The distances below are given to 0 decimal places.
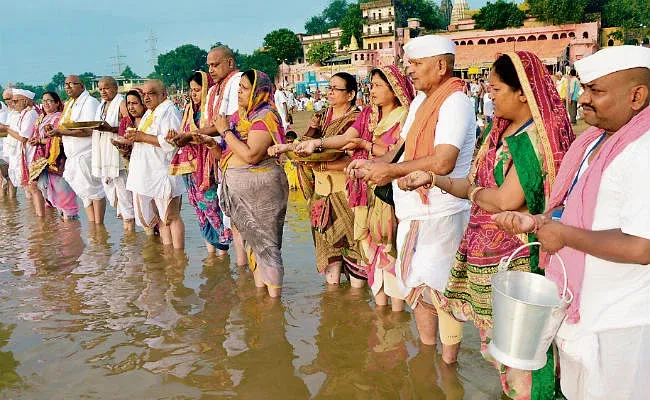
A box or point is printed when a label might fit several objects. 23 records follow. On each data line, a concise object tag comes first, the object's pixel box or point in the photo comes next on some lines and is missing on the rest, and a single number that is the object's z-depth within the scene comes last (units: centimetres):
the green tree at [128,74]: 13925
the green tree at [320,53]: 6925
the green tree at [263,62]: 7138
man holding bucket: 172
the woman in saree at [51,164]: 742
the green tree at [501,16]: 6066
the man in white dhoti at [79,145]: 708
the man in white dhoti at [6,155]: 878
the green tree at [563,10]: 5322
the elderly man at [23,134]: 809
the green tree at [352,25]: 7312
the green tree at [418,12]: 7119
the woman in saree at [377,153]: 372
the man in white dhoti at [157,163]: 571
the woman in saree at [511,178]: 227
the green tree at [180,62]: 10112
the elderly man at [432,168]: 279
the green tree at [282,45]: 7521
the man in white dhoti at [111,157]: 674
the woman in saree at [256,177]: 411
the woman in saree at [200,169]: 532
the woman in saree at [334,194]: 428
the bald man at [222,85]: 471
